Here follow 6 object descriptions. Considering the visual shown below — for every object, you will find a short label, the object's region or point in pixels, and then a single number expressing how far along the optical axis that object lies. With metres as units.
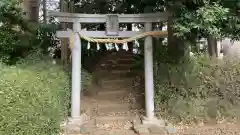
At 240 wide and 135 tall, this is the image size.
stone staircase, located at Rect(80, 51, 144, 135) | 4.18
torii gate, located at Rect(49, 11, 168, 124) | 4.06
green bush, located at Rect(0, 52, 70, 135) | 2.31
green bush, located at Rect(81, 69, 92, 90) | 4.81
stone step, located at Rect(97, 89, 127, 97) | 4.91
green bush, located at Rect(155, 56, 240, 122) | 4.26
